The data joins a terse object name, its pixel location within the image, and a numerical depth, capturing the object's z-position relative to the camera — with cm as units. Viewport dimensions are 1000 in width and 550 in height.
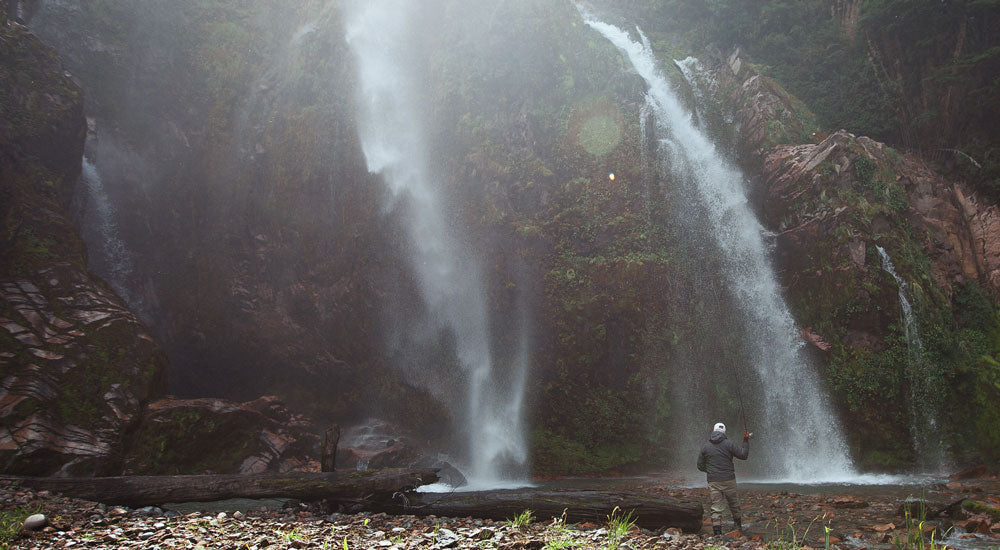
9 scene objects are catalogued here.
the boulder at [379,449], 1325
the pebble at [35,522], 527
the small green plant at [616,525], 436
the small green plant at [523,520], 561
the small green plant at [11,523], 490
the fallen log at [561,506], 635
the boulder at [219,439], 1094
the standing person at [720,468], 674
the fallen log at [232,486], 720
